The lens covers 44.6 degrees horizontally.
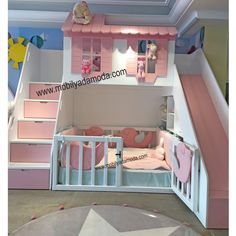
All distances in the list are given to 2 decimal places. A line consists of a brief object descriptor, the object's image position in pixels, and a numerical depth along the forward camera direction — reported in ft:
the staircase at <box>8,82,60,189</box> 9.96
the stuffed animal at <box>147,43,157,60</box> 10.86
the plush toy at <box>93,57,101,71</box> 11.27
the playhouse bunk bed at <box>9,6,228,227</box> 9.51
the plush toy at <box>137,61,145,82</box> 10.86
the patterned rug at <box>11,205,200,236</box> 6.30
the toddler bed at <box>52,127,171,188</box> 10.16
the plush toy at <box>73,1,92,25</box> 11.12
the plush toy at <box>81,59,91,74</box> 10.82
